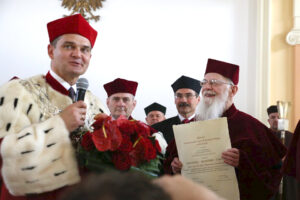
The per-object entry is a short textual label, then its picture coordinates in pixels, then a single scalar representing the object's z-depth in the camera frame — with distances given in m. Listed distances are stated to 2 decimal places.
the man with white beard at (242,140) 3.09
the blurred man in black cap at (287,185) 5.81
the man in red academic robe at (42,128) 2.03
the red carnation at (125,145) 2.21
